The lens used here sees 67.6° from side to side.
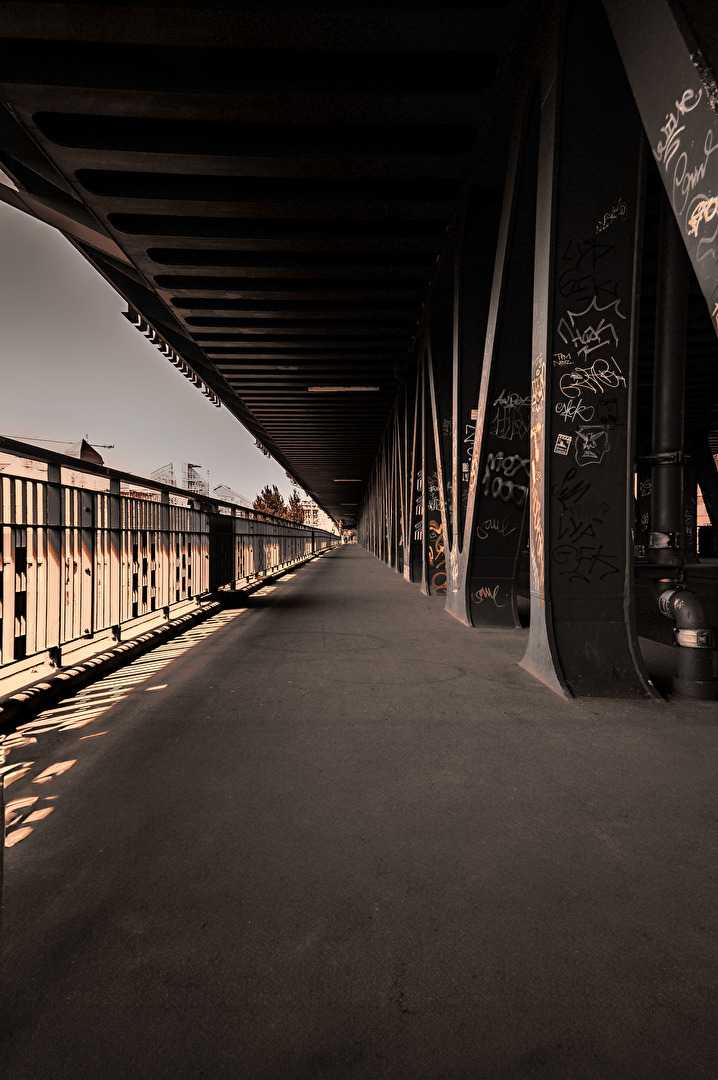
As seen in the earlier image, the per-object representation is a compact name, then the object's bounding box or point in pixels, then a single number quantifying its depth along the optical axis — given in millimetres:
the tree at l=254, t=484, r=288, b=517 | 70588
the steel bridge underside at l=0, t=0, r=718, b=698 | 4121
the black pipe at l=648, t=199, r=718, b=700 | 4551
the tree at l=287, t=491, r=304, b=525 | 85562
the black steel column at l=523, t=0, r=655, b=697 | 4211
